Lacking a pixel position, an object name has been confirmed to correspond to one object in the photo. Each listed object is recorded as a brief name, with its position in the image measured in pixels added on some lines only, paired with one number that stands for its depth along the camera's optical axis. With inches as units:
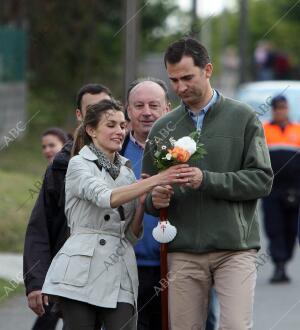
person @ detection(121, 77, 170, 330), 545.6
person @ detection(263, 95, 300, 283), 1084.5
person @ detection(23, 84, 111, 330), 538.0
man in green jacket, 498.0
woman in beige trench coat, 492.1
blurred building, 2033.7
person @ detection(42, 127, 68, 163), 721.0
